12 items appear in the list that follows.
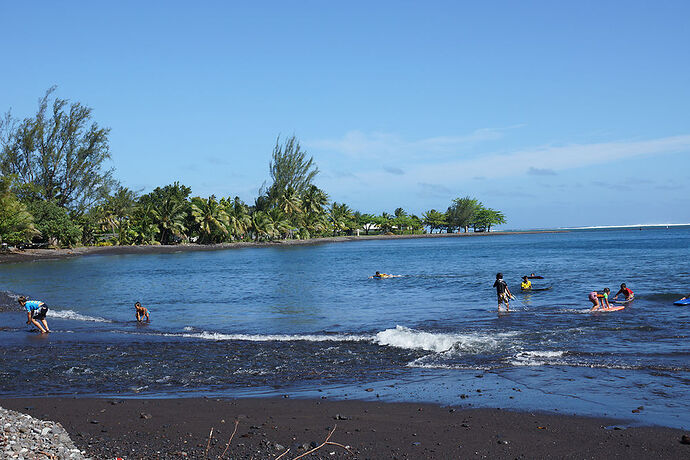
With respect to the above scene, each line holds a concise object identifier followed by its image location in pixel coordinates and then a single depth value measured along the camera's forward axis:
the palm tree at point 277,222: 111.05
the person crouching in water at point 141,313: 20.97
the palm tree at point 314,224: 121.95
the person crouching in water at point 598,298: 21.32
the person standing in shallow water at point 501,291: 22.89
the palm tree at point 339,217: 141.39
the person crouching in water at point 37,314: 17.62
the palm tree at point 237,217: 102.81
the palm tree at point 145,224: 90.00
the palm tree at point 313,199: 122.94
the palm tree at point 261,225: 109.19
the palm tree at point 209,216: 95.38
